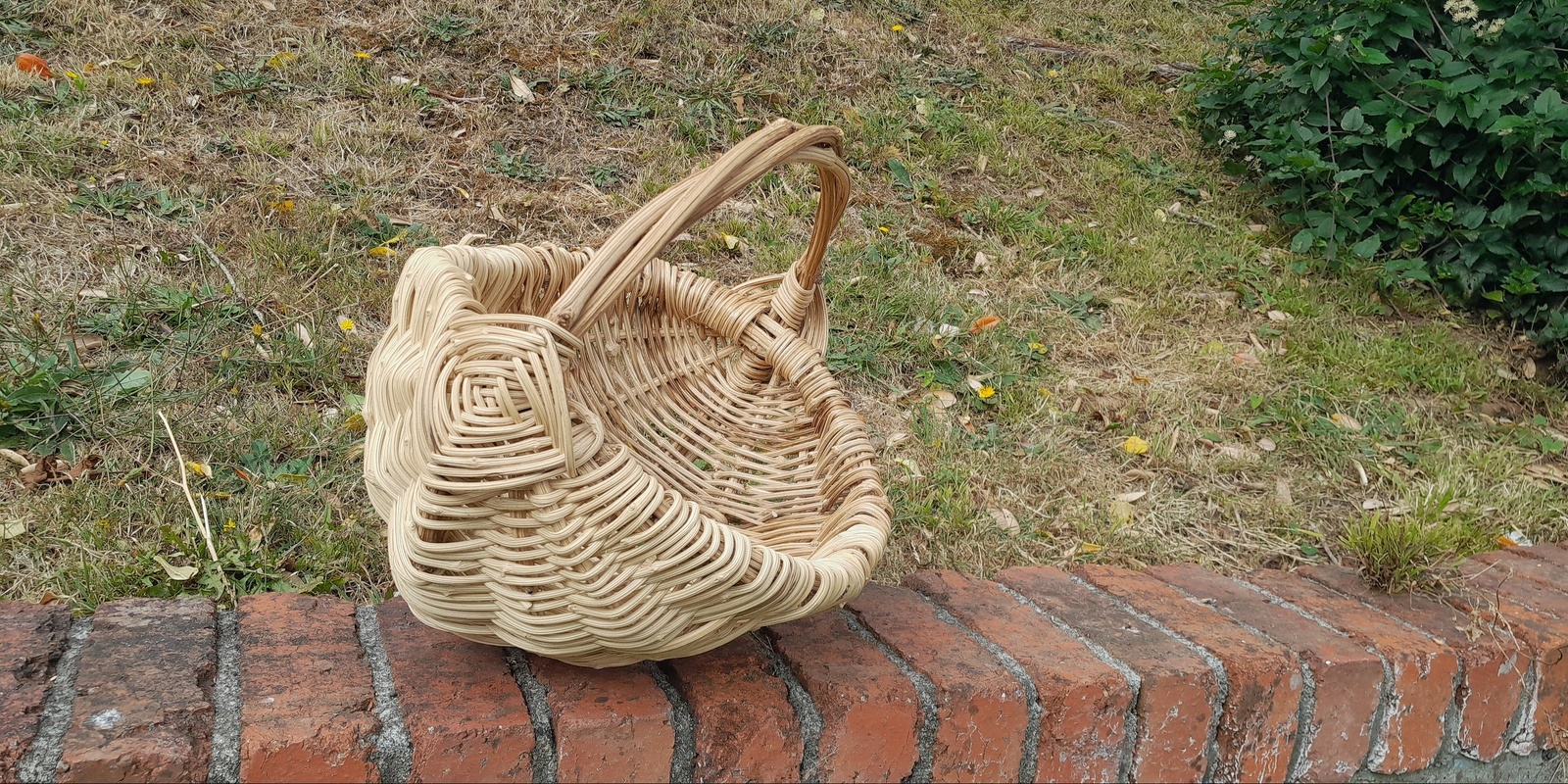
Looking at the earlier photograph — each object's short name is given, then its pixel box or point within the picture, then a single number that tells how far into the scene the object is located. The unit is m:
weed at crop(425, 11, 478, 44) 3.27
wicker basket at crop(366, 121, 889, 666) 0.94
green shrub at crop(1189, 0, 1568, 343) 2.81
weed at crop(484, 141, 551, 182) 2.82
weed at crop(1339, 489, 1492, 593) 1.71
